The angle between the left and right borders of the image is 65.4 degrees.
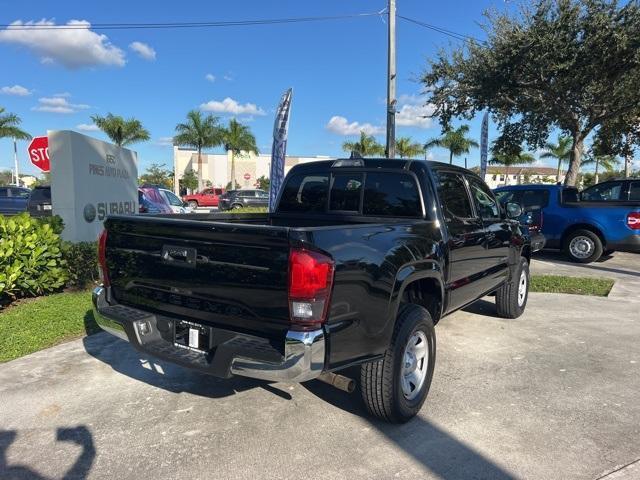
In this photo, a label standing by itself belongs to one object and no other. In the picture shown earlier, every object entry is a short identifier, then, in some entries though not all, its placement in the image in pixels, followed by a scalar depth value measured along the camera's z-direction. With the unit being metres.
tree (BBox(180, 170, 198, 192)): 65.50
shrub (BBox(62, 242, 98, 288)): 7.14
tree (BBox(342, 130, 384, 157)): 53.50
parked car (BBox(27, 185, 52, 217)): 14.06
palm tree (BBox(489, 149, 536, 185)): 45.53
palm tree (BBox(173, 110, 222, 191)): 47.00
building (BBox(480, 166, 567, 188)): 88.44
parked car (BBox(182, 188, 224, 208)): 41.03
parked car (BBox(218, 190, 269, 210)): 31.70
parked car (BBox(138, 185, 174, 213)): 14.48
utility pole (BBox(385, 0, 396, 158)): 14.82
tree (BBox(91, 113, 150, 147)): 42.53
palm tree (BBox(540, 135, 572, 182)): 47.09
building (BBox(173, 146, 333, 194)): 76.44
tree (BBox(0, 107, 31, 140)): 36.31
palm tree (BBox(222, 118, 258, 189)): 49.81
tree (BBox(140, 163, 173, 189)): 75.12
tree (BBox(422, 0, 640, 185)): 14.54
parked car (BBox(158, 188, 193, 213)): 15.55
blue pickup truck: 10.45
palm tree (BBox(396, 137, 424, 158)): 50.38
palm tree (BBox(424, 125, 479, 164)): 45.84
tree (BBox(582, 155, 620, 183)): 53.55
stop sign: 9.48
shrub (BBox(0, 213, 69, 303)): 6.26
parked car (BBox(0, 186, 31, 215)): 18.78
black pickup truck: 2.75
